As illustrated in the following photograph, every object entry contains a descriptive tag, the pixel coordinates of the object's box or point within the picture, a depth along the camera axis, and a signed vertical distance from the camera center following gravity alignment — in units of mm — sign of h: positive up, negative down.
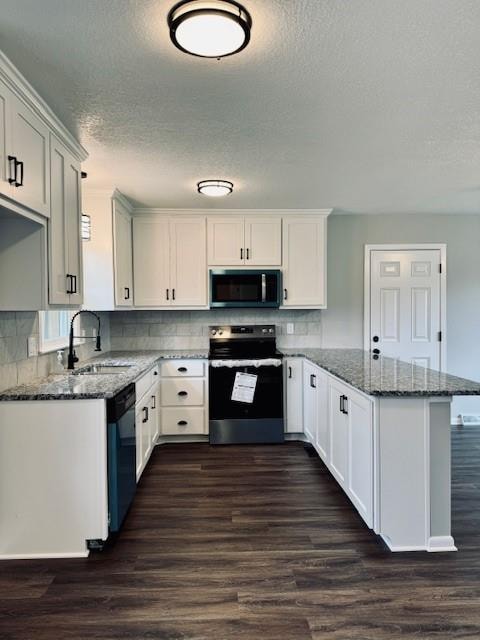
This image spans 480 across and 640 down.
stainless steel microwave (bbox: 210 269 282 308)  4281 +288
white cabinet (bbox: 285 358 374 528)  2344 -791
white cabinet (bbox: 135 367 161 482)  2998 -794
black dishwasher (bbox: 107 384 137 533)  2287 -800
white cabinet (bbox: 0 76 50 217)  1774 +755
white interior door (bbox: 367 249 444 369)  4613 +90
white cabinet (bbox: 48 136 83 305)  2289 +498
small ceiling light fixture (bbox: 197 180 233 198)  3285 +1025
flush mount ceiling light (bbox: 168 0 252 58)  1399 +999
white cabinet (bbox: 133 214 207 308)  4281 +565
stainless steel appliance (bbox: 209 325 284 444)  4004 -797
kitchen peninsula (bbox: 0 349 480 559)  2184 -798
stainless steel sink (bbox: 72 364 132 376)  3093 -417
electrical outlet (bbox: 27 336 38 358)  2641 -196
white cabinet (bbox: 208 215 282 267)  4324 +773
